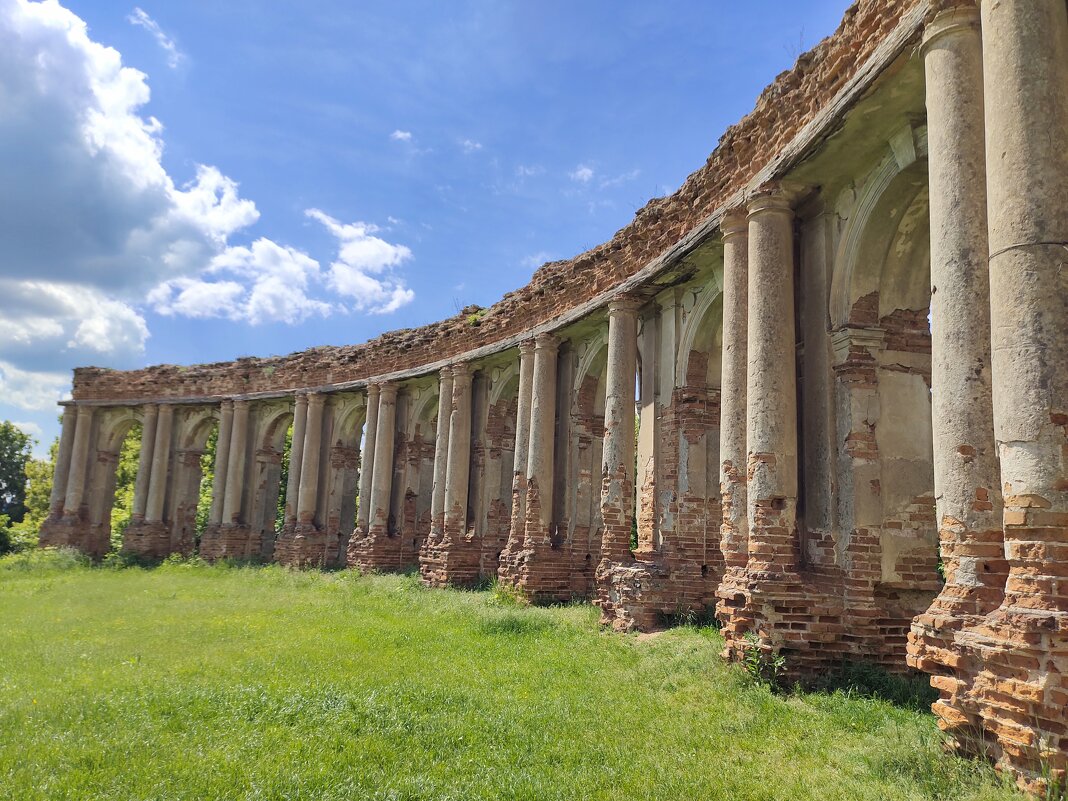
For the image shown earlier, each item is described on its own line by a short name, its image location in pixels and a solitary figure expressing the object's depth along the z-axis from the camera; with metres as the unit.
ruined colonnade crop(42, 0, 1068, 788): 4.96
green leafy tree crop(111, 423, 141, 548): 43.03
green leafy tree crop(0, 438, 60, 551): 44.66
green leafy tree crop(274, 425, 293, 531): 35.51
